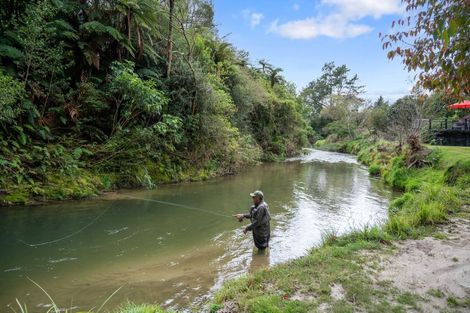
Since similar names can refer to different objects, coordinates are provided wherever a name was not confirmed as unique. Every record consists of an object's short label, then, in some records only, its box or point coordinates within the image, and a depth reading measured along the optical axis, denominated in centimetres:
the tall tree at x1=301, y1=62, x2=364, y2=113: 7306
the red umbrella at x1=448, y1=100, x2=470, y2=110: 1862
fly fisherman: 745
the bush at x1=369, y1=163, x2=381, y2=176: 2094
